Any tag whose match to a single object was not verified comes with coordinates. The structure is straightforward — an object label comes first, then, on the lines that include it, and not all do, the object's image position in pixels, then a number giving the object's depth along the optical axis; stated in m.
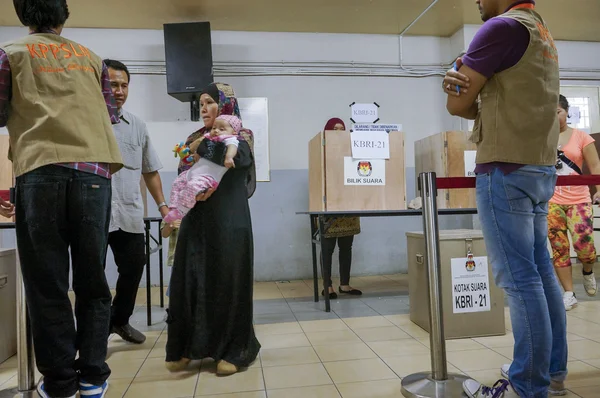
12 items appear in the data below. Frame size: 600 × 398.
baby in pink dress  1.82
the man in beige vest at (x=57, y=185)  1.28
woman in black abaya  1.89
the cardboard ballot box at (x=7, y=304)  2.15
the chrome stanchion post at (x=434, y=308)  1.54
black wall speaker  4.18
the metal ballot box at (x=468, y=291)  2.29
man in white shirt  2.24
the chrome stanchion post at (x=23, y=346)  1.57
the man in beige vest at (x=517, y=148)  1.26
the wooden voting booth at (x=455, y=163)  3.22
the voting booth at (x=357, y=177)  3.05
